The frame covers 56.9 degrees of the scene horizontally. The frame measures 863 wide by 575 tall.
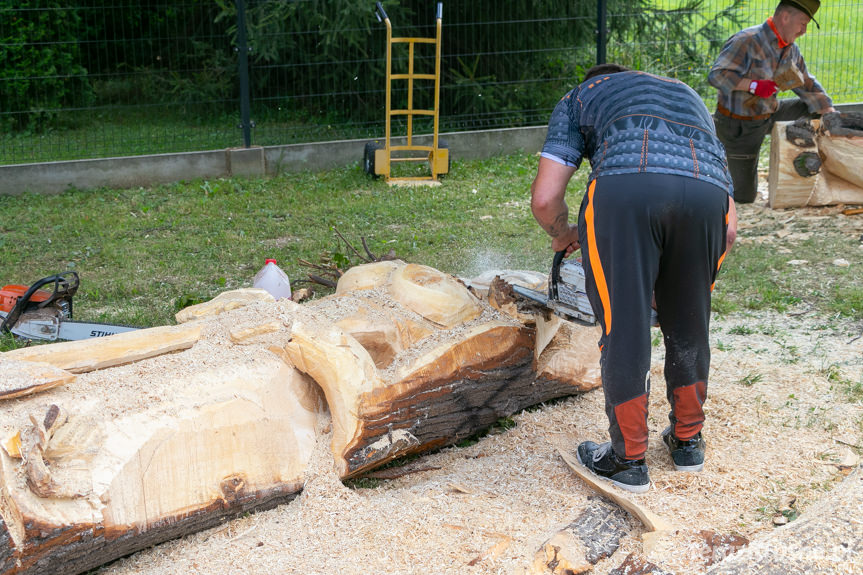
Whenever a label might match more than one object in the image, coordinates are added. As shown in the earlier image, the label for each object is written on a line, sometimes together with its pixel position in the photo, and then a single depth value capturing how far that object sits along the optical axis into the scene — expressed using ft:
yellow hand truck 25.76
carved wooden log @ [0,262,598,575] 7.23
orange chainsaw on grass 12.58
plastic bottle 14.05
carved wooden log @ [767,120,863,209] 21.58
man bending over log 8.29
